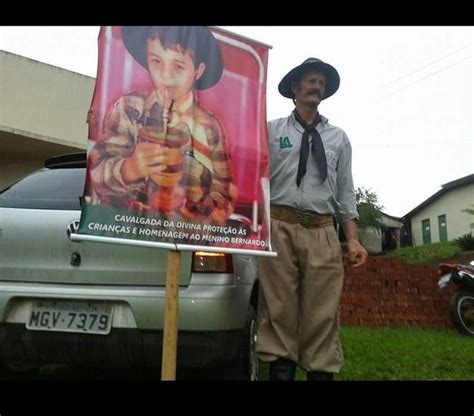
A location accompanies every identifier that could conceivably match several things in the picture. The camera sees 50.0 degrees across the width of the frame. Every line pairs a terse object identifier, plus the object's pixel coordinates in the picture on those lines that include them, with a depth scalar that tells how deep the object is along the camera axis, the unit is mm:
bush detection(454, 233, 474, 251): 13469
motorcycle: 6004
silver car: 2422
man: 2494
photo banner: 2043
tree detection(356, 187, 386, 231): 24422
